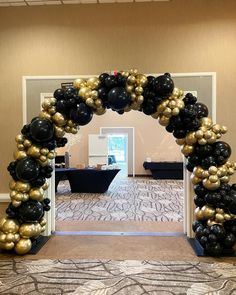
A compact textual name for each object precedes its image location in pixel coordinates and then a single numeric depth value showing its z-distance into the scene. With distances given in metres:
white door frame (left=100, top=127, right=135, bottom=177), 13.36
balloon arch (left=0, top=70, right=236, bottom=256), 3.38
